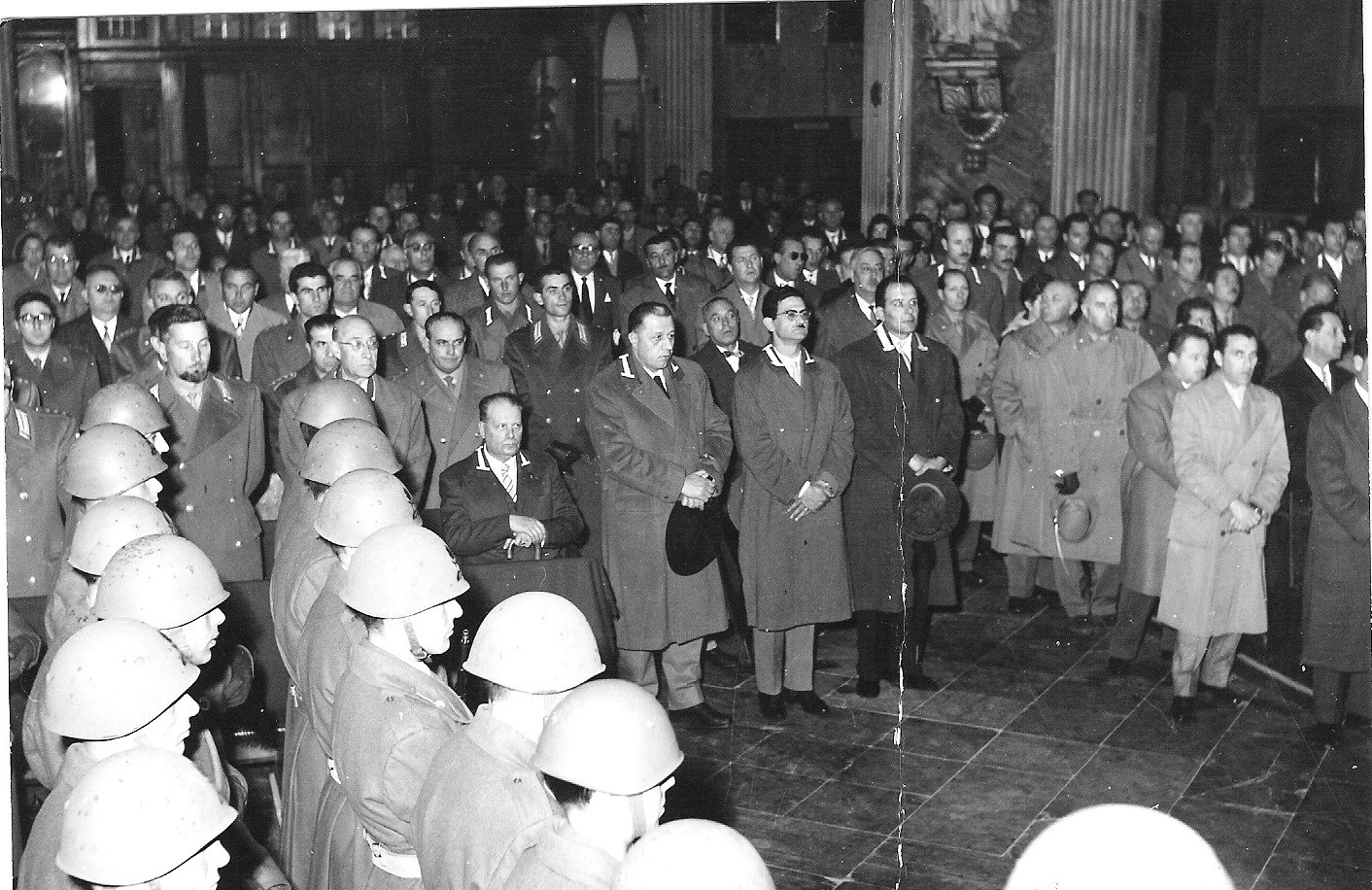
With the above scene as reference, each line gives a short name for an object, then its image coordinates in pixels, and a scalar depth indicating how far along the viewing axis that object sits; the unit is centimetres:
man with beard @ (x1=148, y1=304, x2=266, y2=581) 635
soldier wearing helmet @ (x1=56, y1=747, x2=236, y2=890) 260
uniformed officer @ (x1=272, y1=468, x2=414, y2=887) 437
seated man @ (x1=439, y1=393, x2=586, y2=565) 585
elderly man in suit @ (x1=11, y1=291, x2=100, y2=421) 732
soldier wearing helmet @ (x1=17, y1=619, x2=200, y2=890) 334
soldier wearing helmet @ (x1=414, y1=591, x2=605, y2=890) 309
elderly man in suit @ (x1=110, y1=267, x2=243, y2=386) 814
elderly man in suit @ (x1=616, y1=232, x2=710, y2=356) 1005
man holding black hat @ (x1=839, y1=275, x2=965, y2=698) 689
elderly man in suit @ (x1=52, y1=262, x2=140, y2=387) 841
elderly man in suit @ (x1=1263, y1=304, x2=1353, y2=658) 668
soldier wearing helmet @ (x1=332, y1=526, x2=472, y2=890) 345
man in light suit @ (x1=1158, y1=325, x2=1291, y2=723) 635
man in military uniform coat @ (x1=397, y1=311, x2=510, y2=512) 719
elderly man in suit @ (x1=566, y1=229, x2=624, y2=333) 1009
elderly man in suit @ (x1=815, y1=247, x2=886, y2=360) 809
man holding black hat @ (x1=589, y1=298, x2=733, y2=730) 645
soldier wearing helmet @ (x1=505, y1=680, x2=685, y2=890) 270
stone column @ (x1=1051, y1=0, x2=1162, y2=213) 1414
